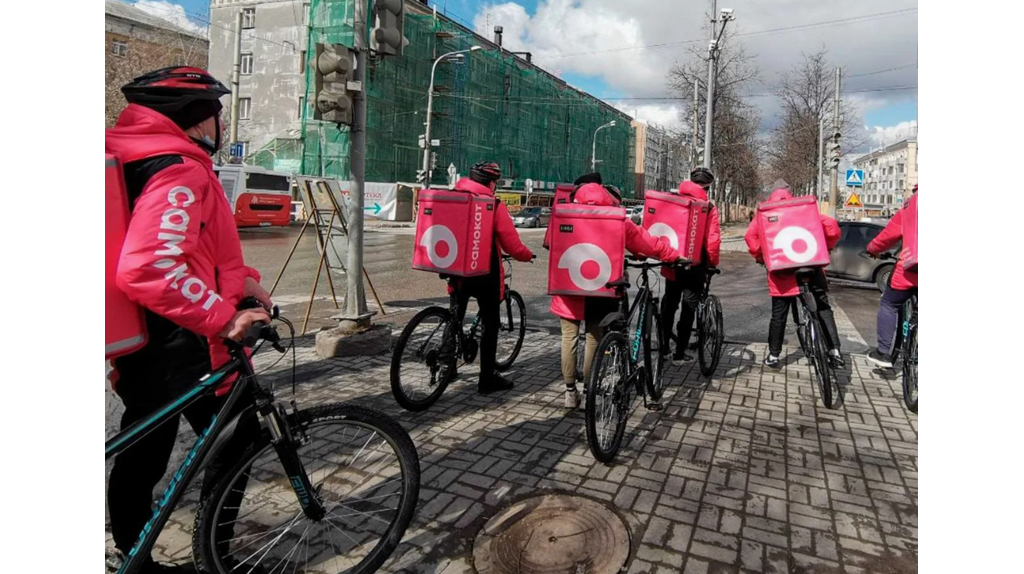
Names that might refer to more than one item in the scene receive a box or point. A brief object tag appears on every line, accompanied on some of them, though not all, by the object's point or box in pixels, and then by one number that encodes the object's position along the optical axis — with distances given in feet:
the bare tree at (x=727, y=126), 95.76
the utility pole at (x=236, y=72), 82.17
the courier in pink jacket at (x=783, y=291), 18.44
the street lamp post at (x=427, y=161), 89.97
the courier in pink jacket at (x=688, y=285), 19.90
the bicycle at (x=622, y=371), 12.47
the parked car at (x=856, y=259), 43.32
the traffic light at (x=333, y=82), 20.36
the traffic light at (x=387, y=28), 21.08
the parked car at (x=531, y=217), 126.82
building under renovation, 128.98
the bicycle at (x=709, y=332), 19.63
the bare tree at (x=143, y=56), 85.51
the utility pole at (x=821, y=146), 95.09
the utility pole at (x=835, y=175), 77.93
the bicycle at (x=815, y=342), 16.77
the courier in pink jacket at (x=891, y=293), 17.57
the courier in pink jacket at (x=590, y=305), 14.49
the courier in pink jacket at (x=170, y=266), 6.84
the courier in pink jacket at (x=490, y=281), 16.58
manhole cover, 9.37
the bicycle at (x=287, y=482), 7.73
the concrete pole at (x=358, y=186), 21.39
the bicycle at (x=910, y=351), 16.62
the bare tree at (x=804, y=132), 104.01
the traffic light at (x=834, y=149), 72.84
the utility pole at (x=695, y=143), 83.25
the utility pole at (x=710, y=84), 67.87
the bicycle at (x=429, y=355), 15.44
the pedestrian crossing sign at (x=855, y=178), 75.72
